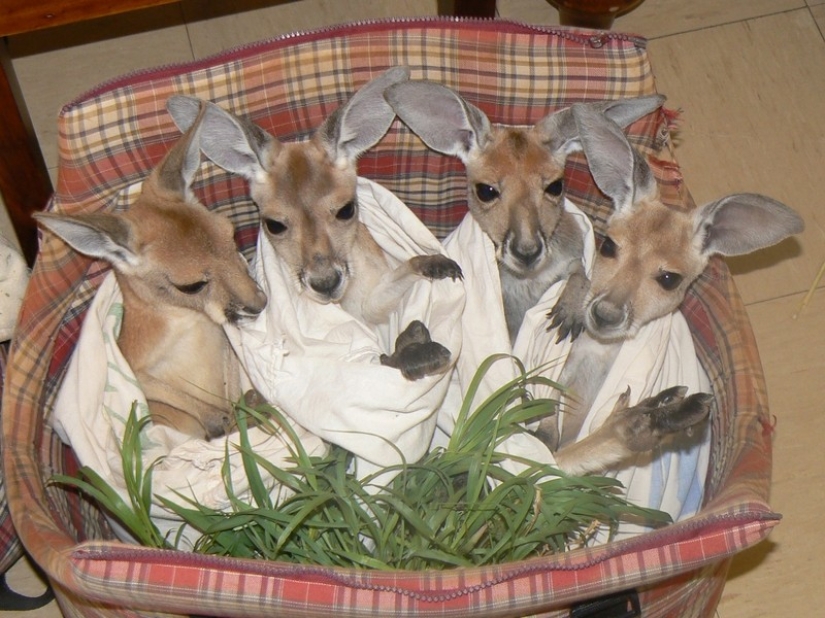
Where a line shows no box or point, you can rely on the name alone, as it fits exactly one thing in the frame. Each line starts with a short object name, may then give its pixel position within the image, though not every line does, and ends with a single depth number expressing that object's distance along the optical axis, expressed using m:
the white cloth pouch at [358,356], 2.19
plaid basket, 2.08
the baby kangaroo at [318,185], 2.32
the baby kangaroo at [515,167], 2.32
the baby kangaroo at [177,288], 2.22
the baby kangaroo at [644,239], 2.23
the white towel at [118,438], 2.22
